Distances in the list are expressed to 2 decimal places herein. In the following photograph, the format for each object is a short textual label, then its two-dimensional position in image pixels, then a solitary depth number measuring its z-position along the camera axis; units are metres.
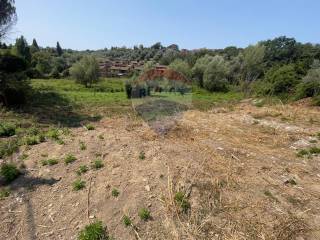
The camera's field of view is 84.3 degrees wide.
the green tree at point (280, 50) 28.92
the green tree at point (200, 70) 24.11
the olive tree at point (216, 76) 23.00
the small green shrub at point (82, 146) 4.15
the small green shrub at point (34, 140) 4.60
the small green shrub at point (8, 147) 4.33
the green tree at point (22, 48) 28.96
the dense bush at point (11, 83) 9.27
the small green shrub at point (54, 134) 4.73
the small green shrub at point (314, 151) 4.93
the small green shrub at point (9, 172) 3.54
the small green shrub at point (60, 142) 4.39
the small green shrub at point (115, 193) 3.02
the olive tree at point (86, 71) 23.01
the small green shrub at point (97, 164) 3.59
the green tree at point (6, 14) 10.10
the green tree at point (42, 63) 29.45
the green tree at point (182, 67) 22.97
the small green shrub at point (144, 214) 2.69
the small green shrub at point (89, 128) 5.31
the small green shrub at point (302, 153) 4.80
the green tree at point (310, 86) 12.09
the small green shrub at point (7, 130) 5.43
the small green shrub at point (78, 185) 3.21
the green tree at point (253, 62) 25.37
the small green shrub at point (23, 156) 4.09
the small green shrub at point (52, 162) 3.79
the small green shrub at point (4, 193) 3.24
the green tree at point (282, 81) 14.41
